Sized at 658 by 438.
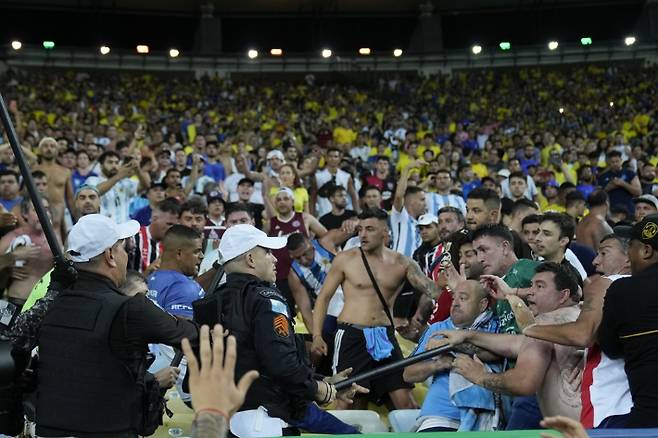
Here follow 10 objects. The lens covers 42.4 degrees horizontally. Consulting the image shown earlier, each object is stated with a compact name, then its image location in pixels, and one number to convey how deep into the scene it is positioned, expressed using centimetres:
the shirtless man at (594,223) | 913
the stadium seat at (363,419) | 556
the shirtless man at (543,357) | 456
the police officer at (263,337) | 418
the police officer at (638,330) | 405
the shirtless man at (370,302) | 681
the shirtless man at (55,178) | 1028
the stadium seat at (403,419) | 557
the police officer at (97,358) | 359
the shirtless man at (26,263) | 686
